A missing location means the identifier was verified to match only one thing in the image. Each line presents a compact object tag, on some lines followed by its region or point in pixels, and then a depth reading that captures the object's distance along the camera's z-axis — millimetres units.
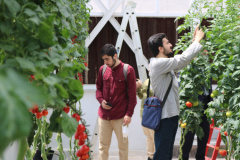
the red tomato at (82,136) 2195
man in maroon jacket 4531
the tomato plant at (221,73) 3137
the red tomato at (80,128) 2148
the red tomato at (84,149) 2322
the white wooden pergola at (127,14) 6324
